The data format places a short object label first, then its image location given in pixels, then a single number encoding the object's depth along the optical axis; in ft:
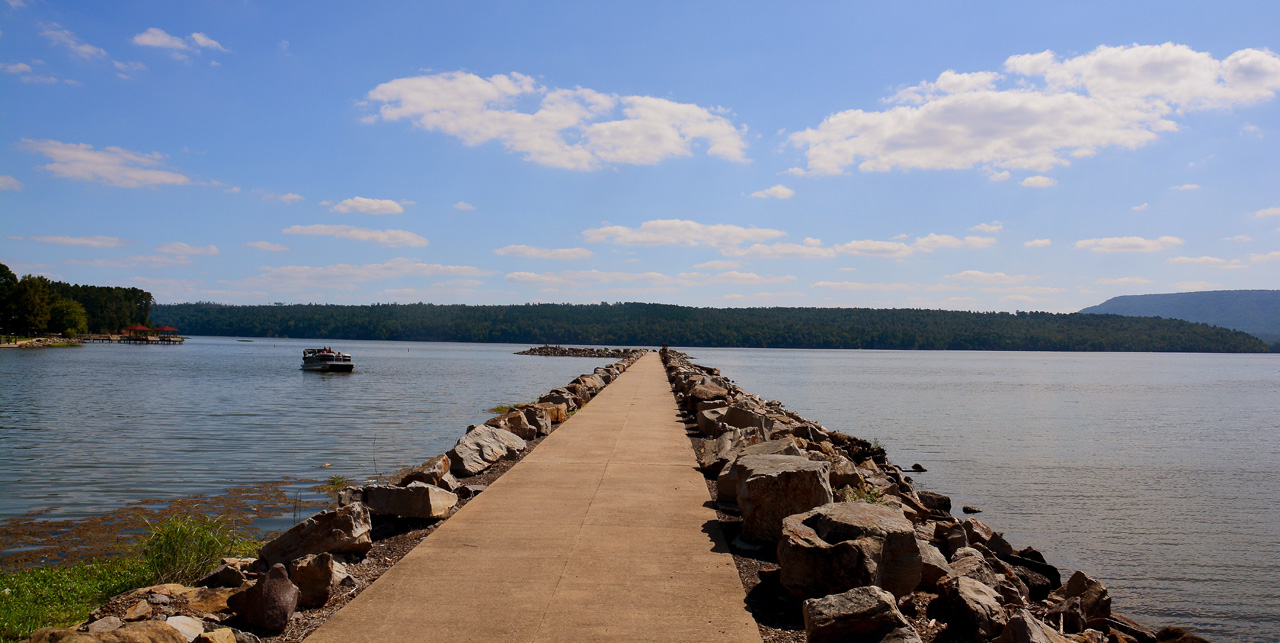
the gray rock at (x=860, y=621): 14.55
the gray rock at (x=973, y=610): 15.74
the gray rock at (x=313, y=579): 16.66
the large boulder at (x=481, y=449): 31.83
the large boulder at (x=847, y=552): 16.71
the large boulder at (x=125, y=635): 12.14
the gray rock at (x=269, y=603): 15.38
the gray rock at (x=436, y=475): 27.40
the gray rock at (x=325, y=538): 19.44
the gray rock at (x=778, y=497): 21.39
